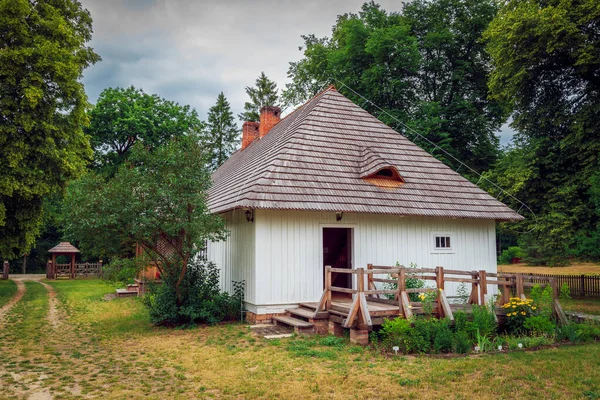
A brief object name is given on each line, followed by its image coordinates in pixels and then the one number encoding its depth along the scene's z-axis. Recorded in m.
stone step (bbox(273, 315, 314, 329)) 9.67
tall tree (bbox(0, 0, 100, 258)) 15.41
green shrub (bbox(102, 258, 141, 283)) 10.55
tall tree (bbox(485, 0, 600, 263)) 15.15
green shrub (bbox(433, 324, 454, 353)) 8.01
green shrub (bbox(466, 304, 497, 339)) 8.73
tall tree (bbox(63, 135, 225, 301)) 9.59
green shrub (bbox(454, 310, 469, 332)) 8.82
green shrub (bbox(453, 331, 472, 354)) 7.92
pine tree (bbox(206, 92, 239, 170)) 42.32
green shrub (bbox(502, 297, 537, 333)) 9.65
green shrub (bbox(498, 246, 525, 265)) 43.16
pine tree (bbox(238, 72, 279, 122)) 42.66
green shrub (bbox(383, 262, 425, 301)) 11.09
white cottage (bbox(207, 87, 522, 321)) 11.06
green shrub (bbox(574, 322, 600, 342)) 8.91
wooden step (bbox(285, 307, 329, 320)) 9.66
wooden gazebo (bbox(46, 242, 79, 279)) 31.05
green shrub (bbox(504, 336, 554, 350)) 8.23
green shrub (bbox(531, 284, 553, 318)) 9.79
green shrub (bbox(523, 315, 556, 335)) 9.09
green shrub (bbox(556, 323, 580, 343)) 8.71
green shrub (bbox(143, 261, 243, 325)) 10.96
